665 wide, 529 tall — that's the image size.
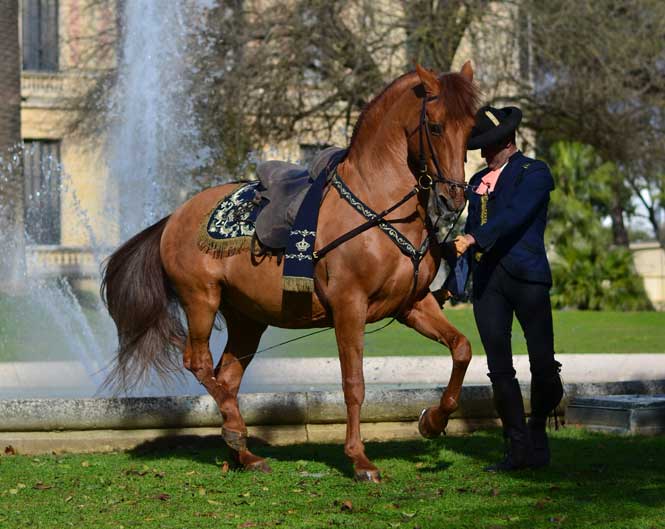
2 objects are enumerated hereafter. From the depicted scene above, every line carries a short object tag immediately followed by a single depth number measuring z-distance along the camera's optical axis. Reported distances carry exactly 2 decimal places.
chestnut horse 11.02
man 11.42
